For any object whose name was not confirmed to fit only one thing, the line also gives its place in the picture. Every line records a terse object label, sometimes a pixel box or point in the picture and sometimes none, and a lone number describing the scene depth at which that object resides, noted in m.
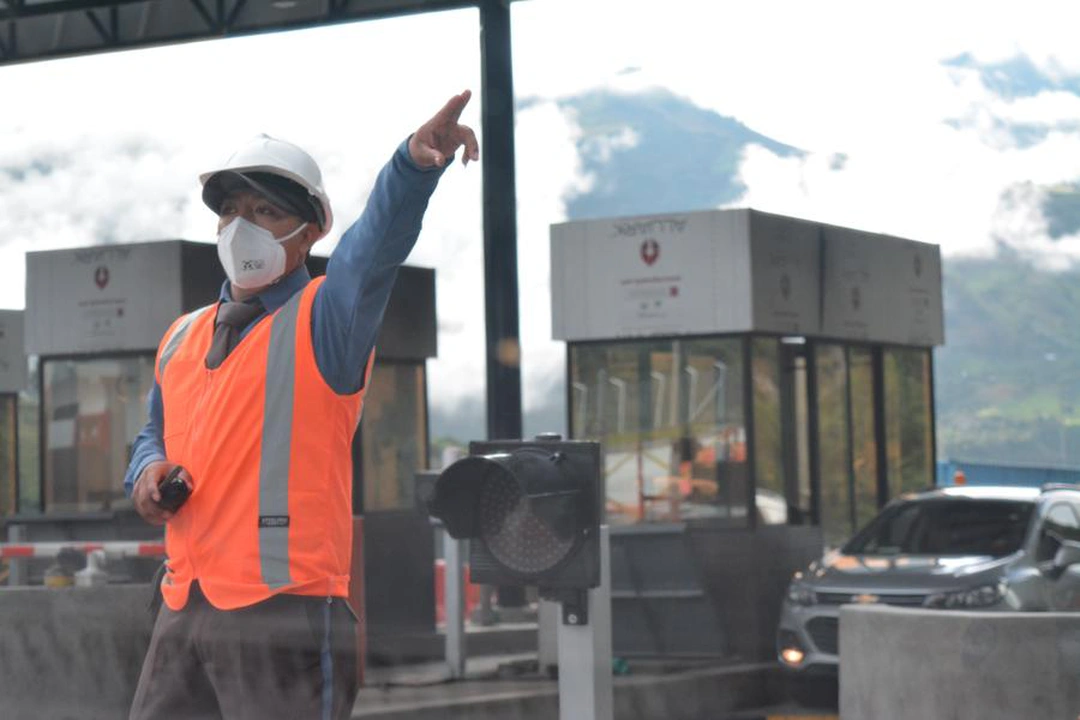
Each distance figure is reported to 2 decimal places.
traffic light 9.62
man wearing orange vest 6.88
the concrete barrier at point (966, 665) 13.19
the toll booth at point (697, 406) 27.41
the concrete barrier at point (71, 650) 13.73
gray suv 23.98
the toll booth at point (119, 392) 28.56
